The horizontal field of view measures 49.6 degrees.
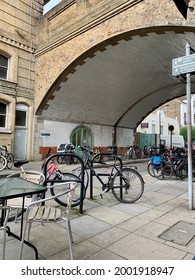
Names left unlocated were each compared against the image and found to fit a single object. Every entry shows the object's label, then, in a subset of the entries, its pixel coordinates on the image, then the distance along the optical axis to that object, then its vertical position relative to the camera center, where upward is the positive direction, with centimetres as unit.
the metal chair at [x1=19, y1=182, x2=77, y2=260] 214 -72
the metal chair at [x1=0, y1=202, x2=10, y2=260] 196 -64
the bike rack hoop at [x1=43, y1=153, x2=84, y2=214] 354 -47
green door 1402 +65
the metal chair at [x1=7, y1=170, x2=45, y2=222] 266 -45
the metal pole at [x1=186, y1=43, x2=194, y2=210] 398 +30
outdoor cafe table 188 -42
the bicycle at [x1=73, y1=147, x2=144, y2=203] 435 -74
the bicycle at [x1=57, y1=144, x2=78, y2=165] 1149 -20
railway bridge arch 731 +415
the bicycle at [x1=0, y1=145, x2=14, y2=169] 930 -50
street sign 392 +159
